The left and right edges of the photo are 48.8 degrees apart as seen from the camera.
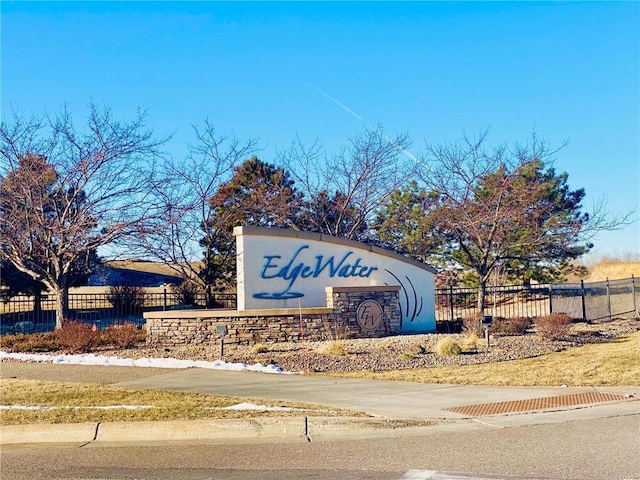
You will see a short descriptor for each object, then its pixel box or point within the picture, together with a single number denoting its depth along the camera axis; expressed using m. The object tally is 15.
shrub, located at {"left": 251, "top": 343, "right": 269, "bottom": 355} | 16.23
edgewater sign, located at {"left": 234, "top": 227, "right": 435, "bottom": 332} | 19.23
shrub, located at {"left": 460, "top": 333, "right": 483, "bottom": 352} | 16.05
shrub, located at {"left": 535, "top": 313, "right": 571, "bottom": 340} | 17.48
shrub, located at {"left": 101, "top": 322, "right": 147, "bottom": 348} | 17.91
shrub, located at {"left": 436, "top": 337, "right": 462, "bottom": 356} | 15.23
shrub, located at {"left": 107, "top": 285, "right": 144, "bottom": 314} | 31.44
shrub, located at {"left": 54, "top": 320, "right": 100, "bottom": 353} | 16.86
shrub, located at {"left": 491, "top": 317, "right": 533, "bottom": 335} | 19.22
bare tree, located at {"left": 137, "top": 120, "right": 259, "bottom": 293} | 21.43
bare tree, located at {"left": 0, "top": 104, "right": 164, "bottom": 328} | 19.50
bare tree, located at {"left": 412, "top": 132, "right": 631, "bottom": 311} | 23.48
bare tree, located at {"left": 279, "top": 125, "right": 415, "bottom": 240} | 26.94
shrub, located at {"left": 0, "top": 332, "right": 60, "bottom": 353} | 17.22
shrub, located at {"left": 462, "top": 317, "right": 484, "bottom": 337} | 18.50
